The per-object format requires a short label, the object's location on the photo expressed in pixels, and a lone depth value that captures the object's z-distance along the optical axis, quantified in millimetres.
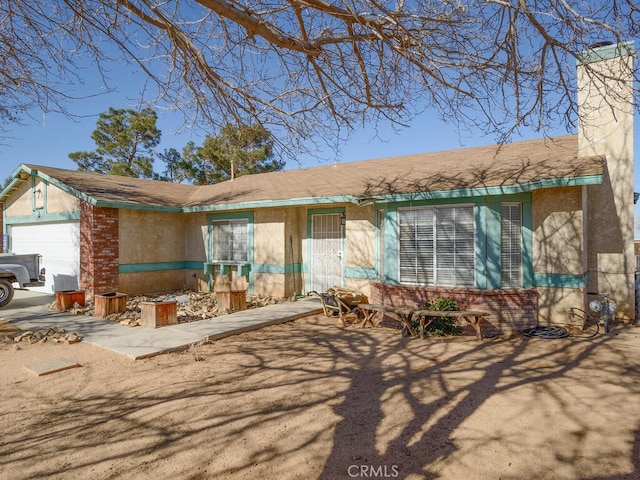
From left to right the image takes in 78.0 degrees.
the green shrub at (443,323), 8273
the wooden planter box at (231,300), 10469
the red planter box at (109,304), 9812
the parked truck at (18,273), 10883
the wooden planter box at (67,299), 10578
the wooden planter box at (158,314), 8578
